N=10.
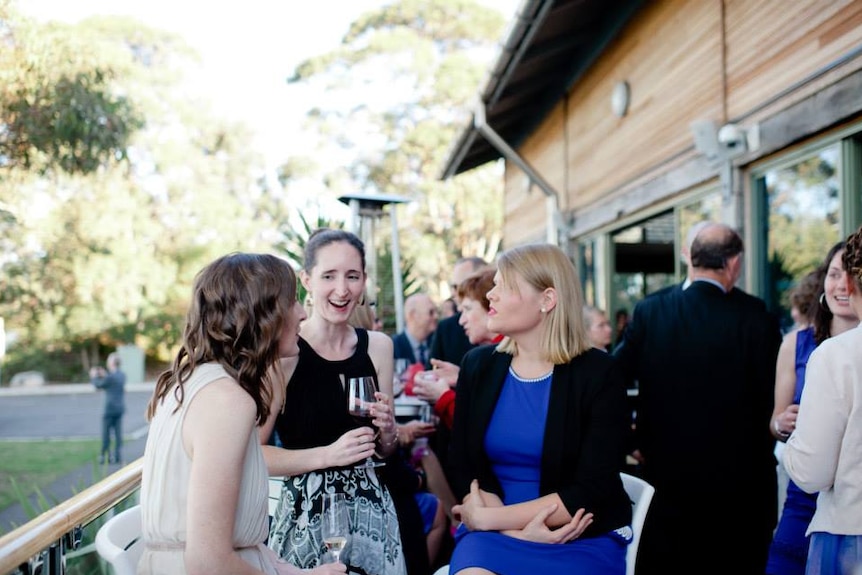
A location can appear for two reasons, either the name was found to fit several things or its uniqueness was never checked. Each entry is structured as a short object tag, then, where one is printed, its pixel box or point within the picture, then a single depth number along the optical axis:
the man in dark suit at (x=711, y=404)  2.98
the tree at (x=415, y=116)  24.53
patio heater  6.75
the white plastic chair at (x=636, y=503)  2.21
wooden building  3.99
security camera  4.73
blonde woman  2.10
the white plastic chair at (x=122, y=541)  1.63
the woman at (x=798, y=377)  2.37
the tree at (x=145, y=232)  21.97
